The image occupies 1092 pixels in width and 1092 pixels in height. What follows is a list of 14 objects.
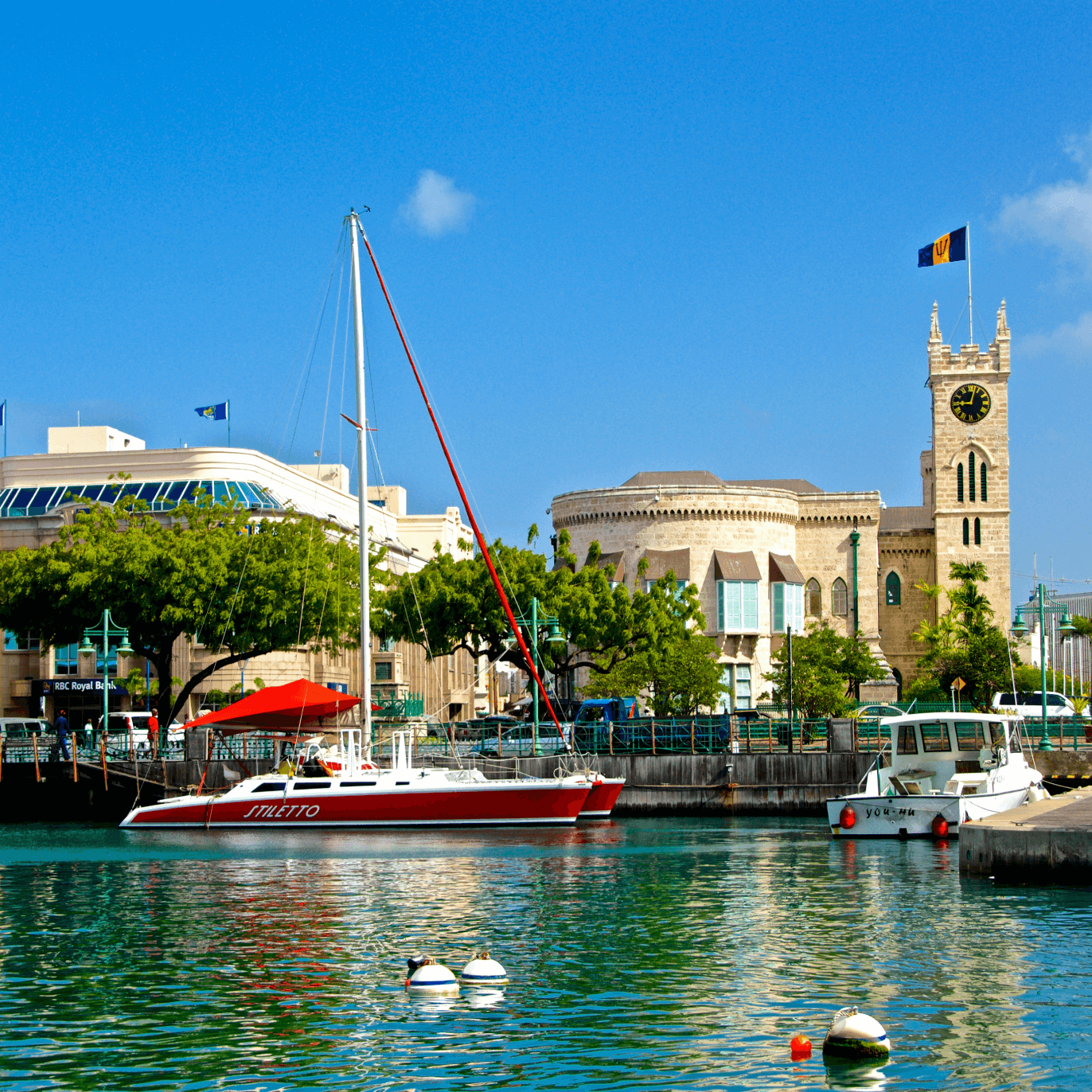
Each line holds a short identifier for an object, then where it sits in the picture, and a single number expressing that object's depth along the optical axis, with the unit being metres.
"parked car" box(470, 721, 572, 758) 49.53
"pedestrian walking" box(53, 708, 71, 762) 48.81
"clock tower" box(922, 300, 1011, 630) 93.88
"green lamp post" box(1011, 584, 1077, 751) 48.42
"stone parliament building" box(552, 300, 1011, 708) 85.75
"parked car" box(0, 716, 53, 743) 55.25
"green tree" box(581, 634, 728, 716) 66.31
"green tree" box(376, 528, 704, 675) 61.88
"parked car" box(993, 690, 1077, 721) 55.28
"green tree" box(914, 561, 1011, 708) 76.44
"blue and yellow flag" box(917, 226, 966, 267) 85.38
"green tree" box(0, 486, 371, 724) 54.50
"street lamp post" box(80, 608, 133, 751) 46.78
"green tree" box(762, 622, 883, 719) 72.31
